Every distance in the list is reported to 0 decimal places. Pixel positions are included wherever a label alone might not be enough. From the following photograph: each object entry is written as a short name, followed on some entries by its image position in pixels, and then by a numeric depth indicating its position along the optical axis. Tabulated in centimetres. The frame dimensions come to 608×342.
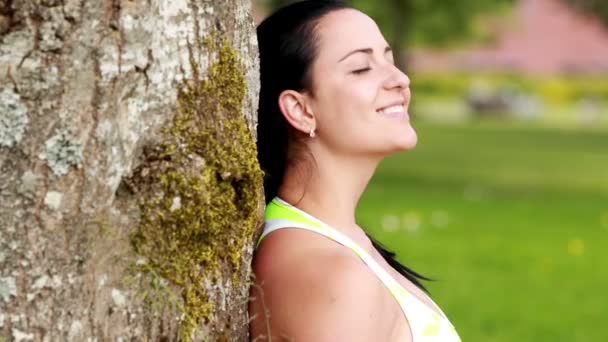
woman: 254
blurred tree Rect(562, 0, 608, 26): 2342
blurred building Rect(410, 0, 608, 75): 5466
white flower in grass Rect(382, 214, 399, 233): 1113
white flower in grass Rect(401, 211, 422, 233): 1115
